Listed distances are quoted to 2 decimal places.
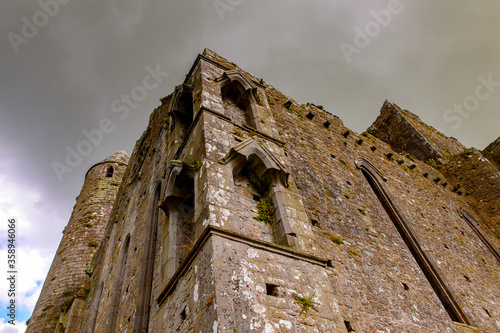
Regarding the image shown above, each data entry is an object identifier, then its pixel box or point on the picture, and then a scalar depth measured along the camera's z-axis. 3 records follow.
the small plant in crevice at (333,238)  5.69
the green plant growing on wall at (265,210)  4.64
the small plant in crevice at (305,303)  3.52
